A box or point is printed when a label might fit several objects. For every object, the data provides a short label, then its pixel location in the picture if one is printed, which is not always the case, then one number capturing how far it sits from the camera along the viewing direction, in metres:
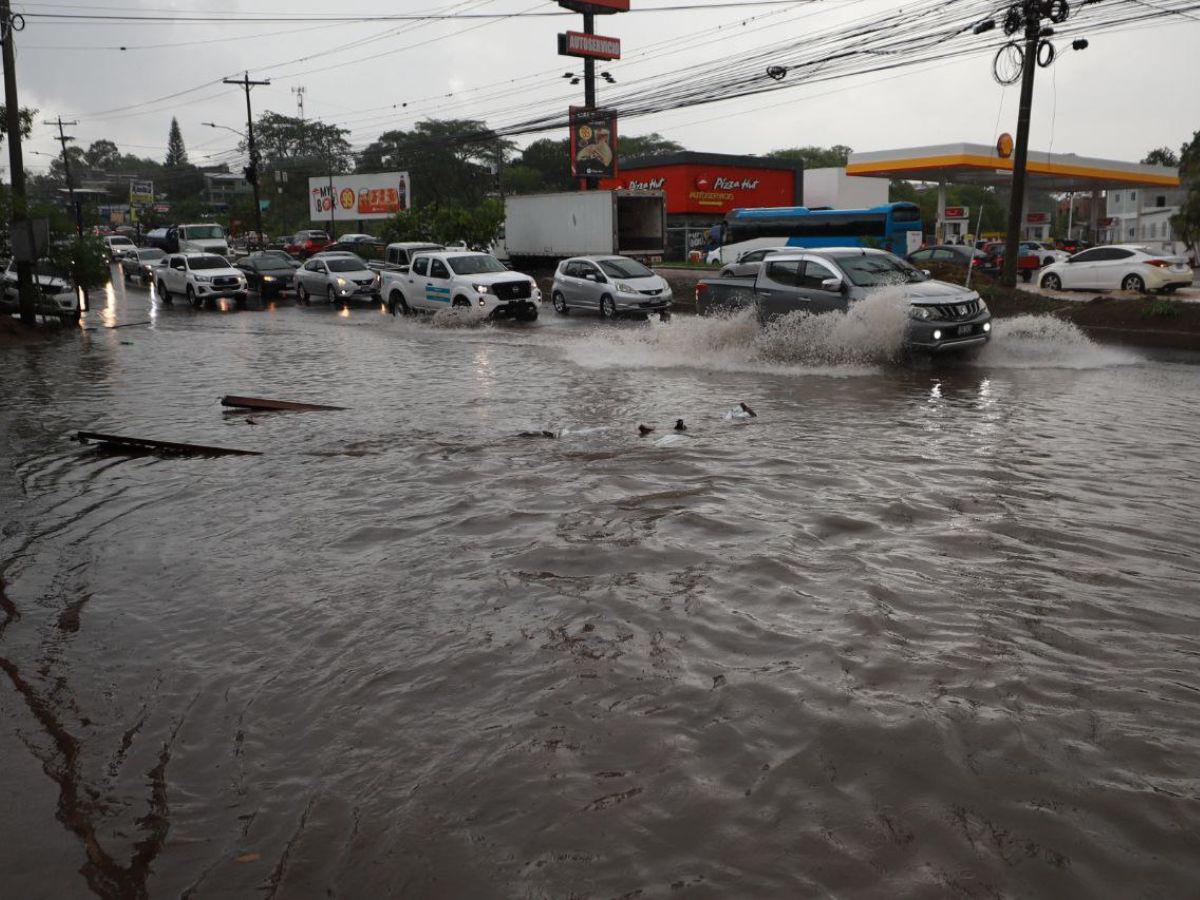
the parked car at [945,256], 31.69
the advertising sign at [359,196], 64.44
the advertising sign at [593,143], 42.16
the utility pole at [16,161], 22.36
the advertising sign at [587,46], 42.94
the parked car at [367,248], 49.81
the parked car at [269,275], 36.31
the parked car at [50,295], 24.62
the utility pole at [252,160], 53.83
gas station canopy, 46.16
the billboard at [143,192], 106.12
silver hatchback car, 25.38
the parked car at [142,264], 46.31
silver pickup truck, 14.22
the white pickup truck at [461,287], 24.91
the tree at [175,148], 187.00
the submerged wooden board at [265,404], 12.19
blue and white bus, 38.03
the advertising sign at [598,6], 44.44
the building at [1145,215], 82.88
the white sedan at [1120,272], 24.72
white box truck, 34.25
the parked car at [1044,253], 39.37
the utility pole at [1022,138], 20.87
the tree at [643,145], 113.39
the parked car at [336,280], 32.50
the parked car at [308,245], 55.78
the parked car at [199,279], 32.88
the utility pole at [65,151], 88.28
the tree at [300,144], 119.88
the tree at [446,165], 83.88
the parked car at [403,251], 32.34
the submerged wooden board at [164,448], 9.90
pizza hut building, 54.31
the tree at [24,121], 23.02
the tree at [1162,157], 95.11
